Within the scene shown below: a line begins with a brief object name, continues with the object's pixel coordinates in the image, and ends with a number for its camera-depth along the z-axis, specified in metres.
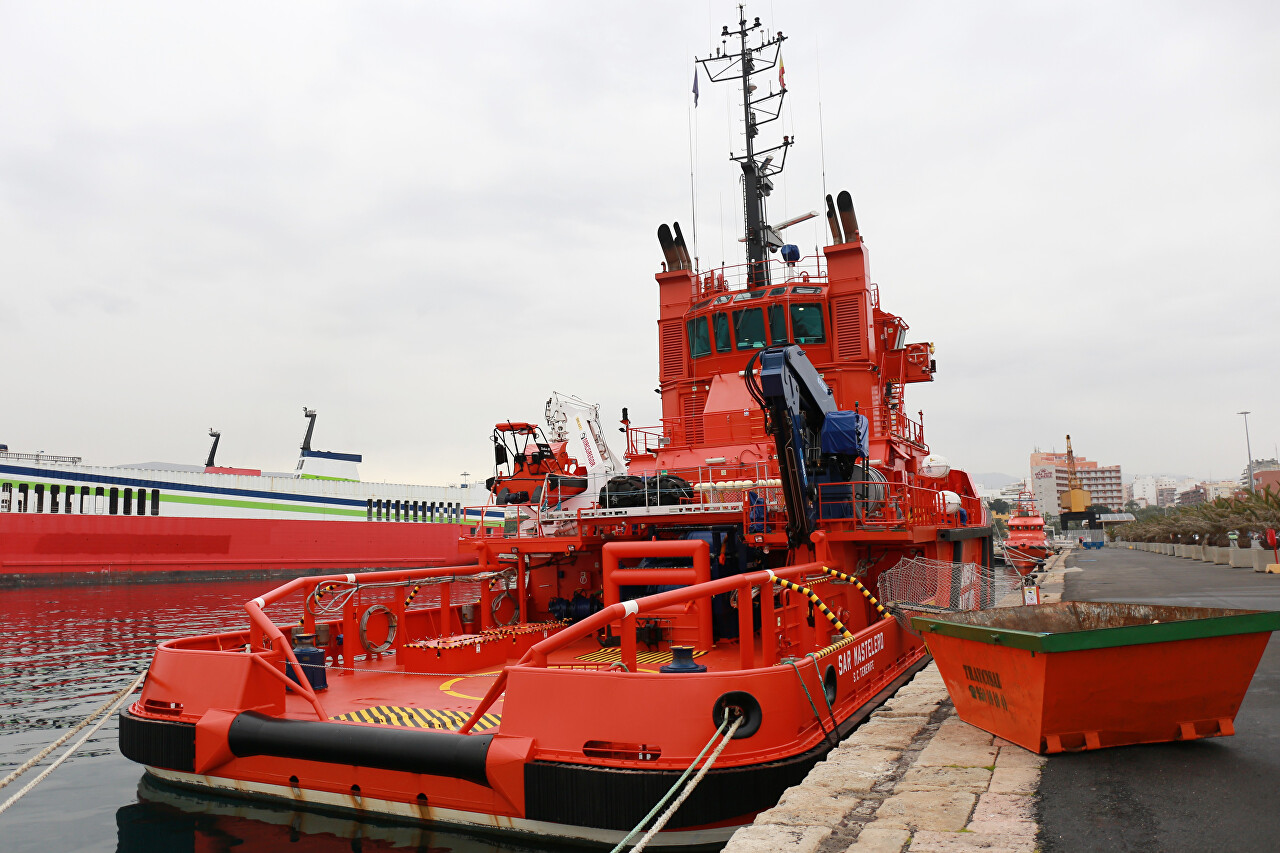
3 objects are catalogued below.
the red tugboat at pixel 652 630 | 5.88
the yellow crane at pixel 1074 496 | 109.56
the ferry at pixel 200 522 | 38.16
